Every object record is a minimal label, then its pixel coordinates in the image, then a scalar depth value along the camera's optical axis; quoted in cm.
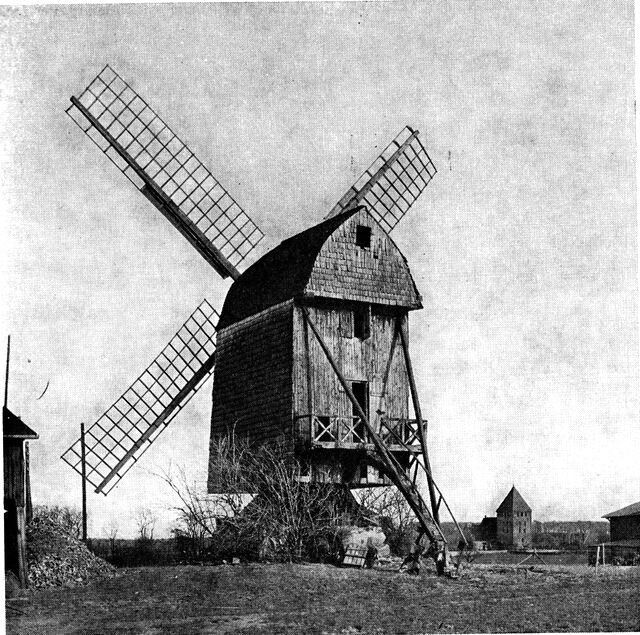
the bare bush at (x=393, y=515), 2542
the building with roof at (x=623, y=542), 3023
